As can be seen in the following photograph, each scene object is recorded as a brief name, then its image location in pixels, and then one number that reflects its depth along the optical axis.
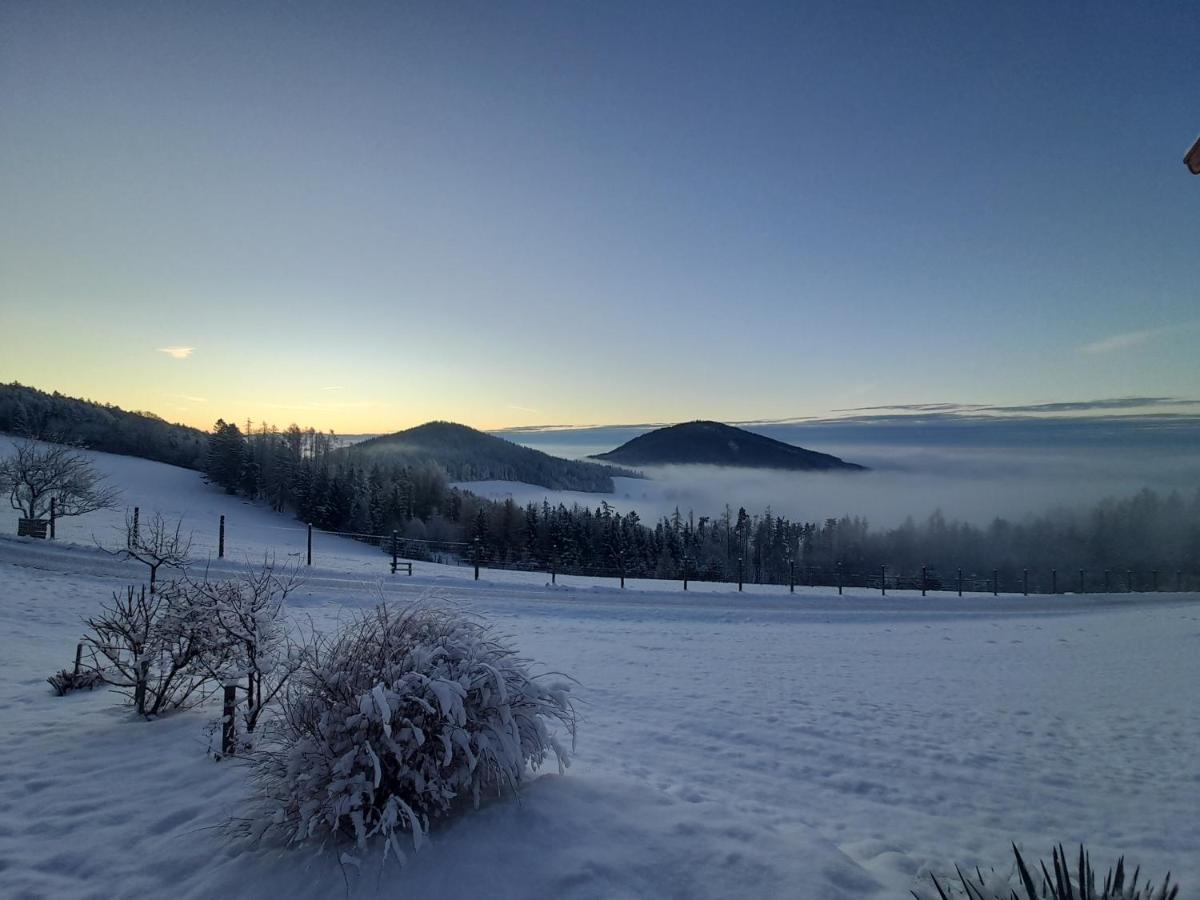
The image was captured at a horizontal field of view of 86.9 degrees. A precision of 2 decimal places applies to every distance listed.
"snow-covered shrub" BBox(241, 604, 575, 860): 3.54
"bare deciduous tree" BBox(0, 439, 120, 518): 22.61
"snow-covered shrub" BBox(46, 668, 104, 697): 6.90
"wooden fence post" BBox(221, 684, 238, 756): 5.06
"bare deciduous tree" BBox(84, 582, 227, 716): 5.81
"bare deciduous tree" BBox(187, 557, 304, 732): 5.33
